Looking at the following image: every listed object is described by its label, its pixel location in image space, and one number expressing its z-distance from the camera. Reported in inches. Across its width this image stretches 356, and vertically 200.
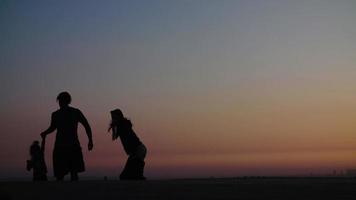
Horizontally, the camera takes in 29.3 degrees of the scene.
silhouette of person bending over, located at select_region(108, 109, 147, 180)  589.0
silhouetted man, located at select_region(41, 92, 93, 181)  563.8
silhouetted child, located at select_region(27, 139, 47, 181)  809.5
